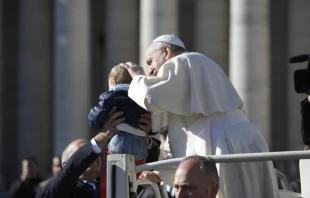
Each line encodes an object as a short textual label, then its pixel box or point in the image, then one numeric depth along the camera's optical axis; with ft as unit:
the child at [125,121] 33.22
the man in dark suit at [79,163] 32.81
